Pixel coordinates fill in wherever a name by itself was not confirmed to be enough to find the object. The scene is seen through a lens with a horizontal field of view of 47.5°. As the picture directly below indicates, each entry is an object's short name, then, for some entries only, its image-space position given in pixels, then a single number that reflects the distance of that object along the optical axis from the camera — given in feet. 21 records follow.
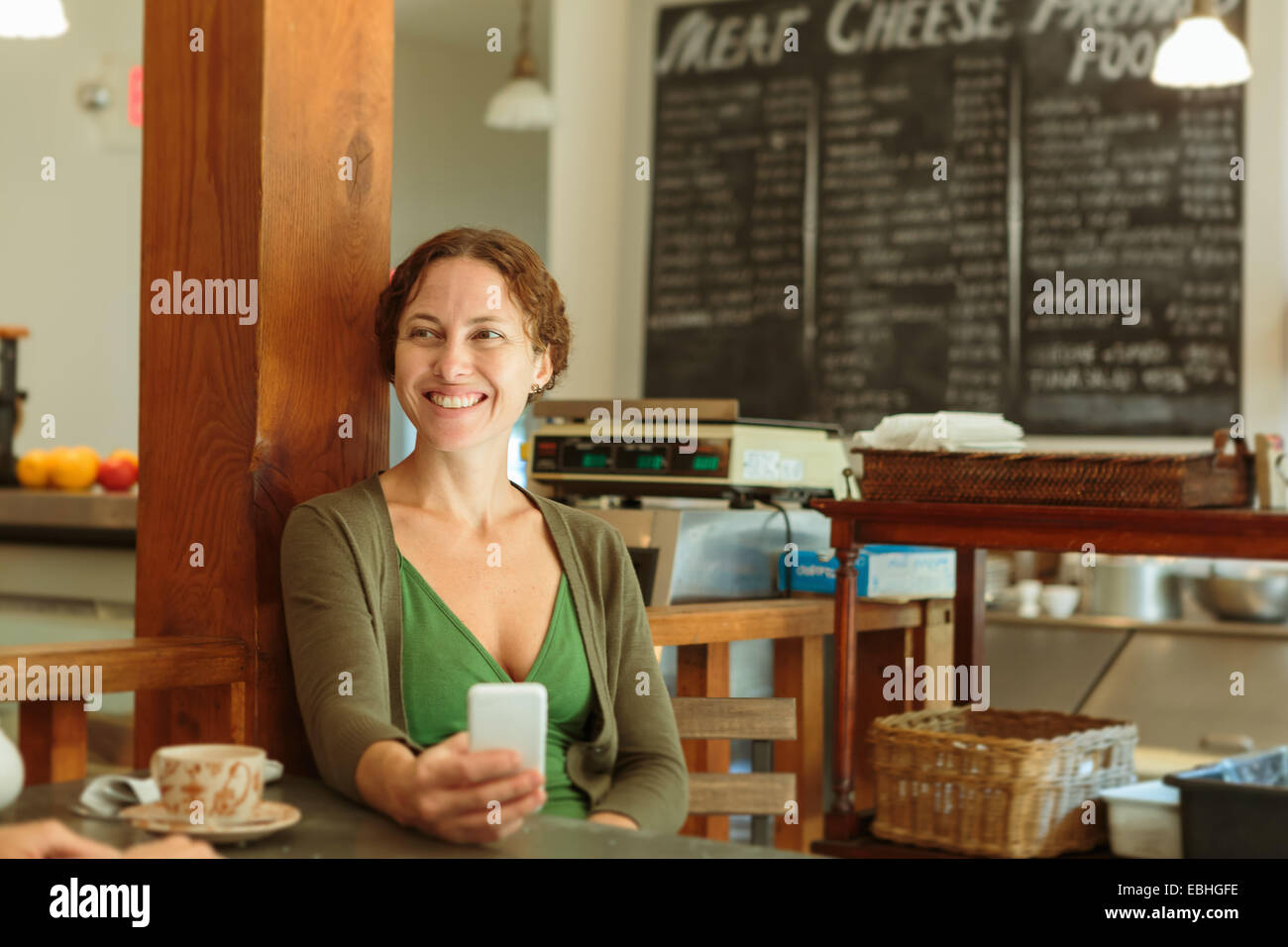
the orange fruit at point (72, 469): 12.28
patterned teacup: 3.76
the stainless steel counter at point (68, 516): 11.07
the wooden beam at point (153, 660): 5.13
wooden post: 5.72
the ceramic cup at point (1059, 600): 12.44
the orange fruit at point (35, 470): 12.44
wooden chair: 6.07
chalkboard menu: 13.83
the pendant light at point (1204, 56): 11.58
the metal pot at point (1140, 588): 12.38
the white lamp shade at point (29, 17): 12.61
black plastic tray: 7.42
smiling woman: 5.16
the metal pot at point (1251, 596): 11.74
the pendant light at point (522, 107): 15.38
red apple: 12.54
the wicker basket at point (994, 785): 7.85
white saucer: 3.66
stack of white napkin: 8.50
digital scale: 8.79
